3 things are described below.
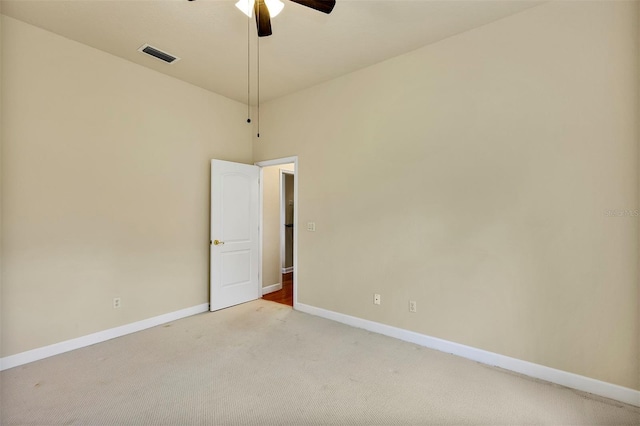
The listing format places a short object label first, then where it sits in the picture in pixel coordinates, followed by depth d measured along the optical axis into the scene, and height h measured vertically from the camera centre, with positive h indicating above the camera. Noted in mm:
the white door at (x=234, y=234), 4023 -269
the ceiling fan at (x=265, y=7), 1841 +1360
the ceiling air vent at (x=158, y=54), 3004 +1733
